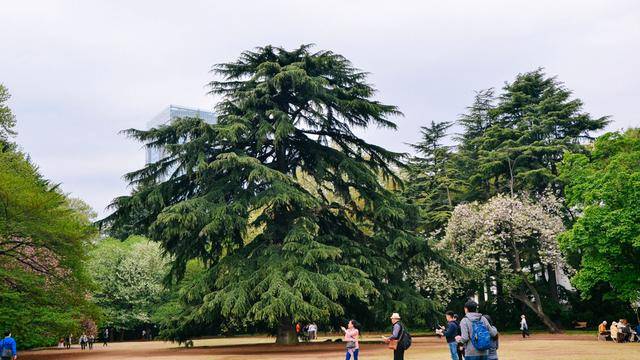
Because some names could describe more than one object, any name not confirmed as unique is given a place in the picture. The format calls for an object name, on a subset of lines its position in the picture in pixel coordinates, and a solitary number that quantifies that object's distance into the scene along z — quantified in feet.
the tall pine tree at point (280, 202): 78.07
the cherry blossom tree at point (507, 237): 116.67
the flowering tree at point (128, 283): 156.46
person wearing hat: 37.73
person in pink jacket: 46.42
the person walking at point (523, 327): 104.32
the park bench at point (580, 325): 127.65
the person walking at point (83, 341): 129.57
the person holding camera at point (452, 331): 39.45
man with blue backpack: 28.37
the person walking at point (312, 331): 115.93
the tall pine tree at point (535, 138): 130.52
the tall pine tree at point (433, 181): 145.59
